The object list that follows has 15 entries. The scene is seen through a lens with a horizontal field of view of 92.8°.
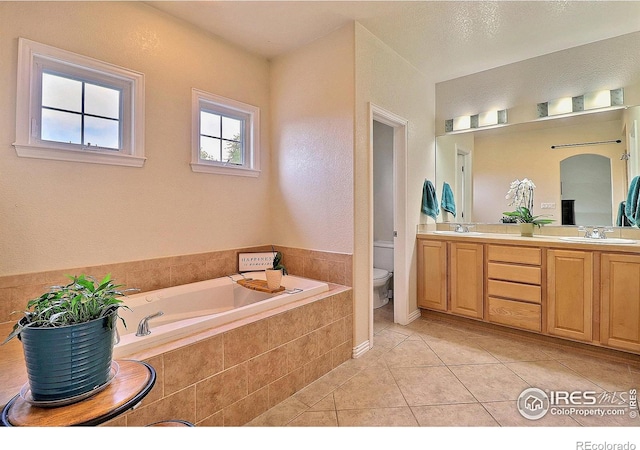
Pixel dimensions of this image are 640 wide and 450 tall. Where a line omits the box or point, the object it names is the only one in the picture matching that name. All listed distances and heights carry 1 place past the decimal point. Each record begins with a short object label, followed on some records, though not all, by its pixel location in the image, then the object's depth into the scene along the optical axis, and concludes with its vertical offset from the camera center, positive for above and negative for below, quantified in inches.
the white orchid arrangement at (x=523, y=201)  114.8 +10.4
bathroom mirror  103.1 +24.2
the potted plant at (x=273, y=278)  92.8 -15.6
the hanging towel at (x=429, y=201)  130.9 +11.3
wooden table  31.4 -19.9
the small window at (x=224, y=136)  100.1 +33.0
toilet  141.3 -21.3
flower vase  112.7 -0.5
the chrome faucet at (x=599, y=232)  103.4 -1.5
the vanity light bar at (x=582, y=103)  102.2 +44.2
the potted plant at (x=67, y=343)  33.5 -13.2
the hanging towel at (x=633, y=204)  96.0 +7.6
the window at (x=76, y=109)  69.7 +30.4
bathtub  58.7 -20.7
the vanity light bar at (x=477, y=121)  124.3 +45.4
